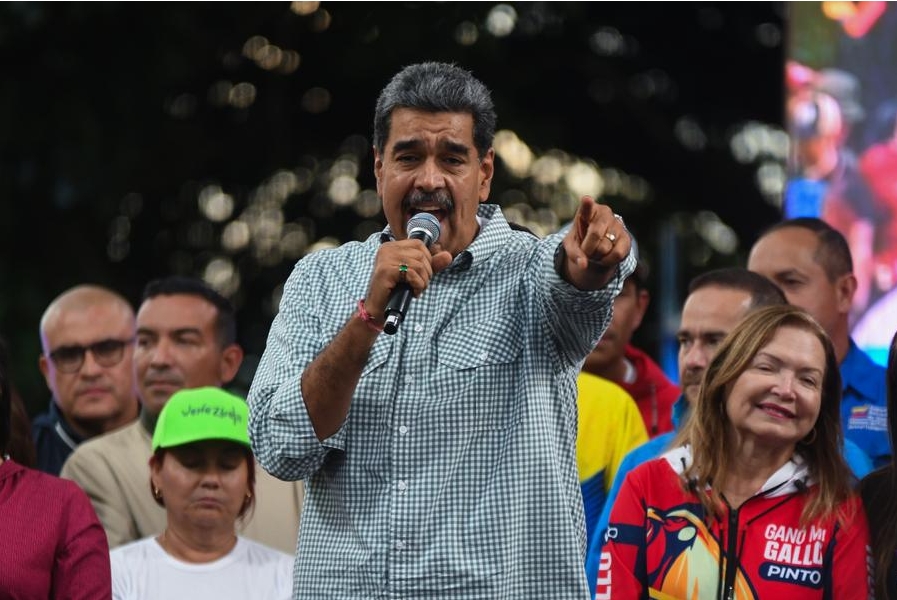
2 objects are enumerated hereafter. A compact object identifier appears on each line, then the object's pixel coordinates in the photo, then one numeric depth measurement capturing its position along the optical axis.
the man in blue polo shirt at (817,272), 11.78
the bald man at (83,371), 13.30
